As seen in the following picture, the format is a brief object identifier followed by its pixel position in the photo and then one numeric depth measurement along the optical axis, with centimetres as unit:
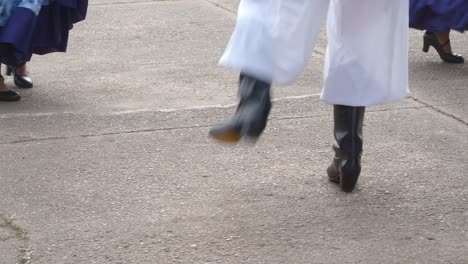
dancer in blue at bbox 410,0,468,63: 1106
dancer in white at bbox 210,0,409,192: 566
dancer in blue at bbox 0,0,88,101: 972
